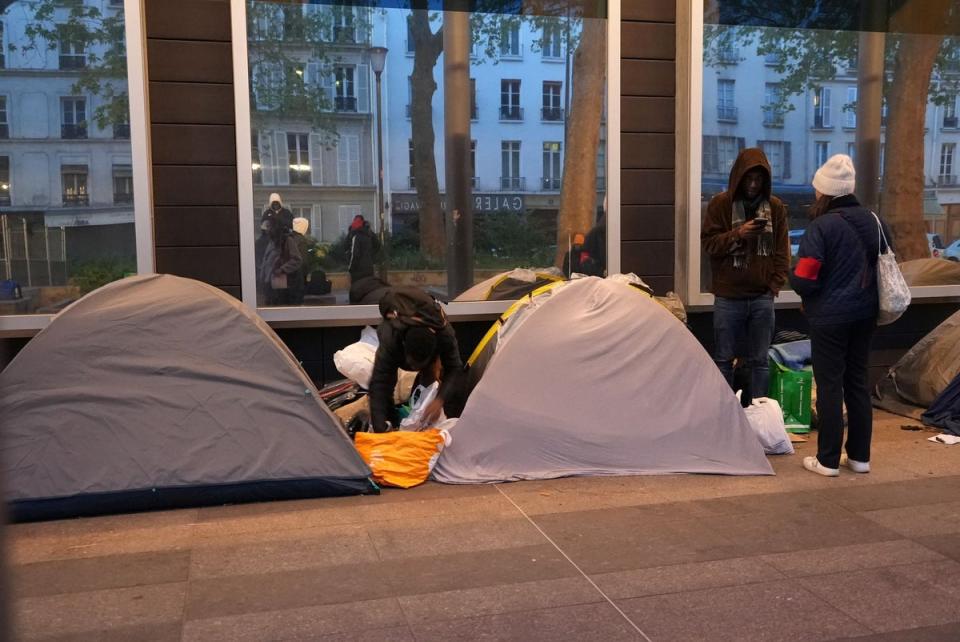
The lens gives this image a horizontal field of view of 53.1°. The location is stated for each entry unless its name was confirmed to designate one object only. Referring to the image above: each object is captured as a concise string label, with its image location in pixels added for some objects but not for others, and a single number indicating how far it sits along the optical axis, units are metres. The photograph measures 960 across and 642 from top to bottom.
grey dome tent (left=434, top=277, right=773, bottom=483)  5.62
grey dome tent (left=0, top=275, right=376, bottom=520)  5.00
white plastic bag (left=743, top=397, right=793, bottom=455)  6.18
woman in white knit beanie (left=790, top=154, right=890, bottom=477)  5.47
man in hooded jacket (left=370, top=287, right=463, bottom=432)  5.62
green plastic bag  6.82
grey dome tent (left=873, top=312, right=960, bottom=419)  7.39
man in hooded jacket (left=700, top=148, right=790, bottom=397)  6.52
